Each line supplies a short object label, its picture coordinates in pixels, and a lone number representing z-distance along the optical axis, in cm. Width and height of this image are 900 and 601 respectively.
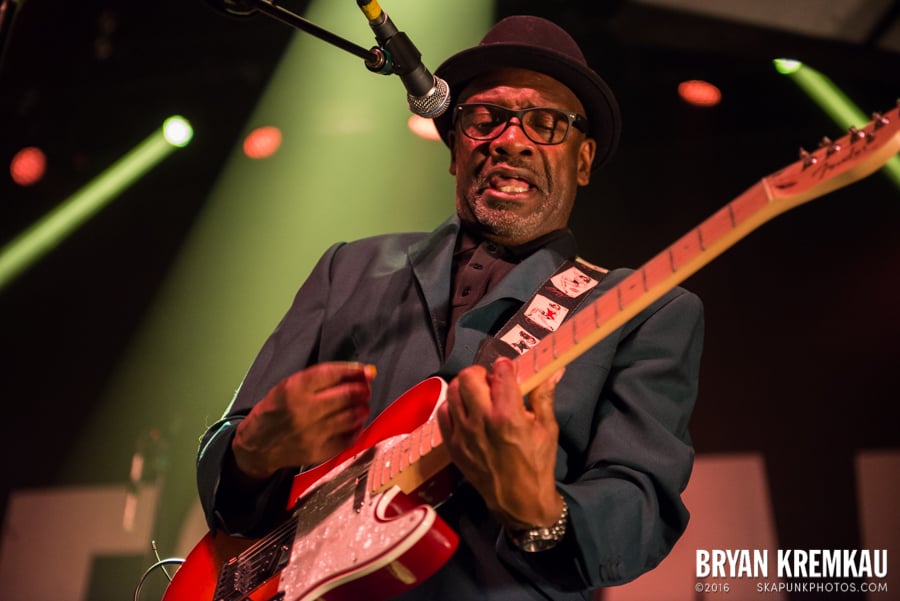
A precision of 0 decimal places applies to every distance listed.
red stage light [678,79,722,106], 421
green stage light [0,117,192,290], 468
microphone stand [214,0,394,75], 180
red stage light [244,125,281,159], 453
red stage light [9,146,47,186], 473
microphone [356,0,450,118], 183
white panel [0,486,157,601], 403
